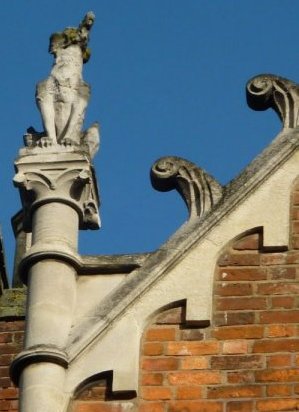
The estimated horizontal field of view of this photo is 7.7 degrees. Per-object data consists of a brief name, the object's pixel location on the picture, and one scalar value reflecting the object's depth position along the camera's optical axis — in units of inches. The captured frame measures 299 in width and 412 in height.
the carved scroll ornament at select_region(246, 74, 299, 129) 543.2
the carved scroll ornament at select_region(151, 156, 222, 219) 529.3
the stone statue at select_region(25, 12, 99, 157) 547.5
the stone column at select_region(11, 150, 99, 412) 500.7
